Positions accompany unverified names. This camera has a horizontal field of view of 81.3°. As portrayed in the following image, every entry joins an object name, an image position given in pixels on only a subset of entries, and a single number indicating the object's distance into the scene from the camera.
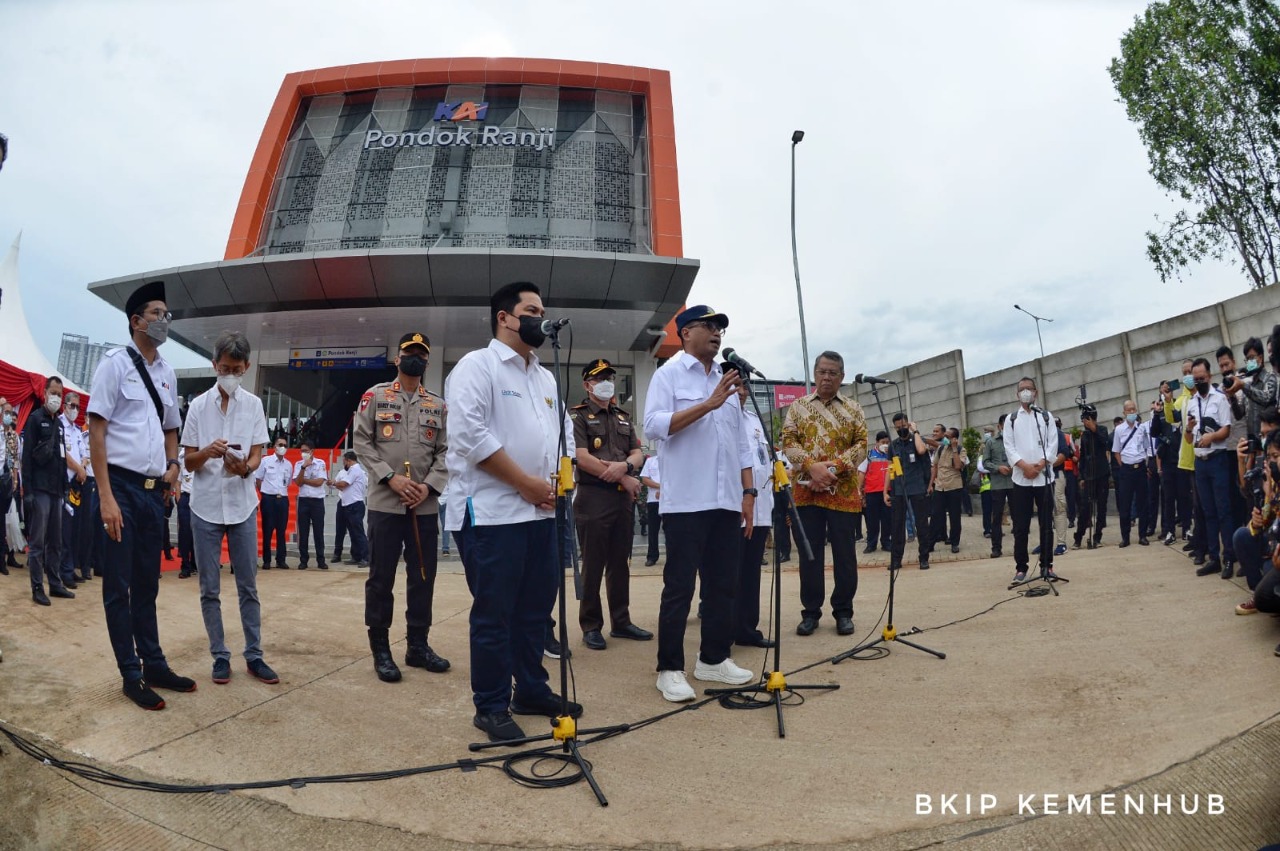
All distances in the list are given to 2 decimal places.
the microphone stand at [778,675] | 3.47
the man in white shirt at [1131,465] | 9.10
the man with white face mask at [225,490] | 4.11
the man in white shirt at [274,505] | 10.63
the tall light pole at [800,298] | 19.77
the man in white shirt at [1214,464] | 6.17
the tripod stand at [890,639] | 4.43
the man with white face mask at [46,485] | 6.48
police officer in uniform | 4.33
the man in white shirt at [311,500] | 11.00
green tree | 18.14
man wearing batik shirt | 5.27
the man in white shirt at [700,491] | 3.89
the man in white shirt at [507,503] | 3.28
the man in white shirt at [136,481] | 3.54
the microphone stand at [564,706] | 2.91
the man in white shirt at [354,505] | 11.12
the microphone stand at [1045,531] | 6.45
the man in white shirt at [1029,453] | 7.16
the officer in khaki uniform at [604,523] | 5.23
